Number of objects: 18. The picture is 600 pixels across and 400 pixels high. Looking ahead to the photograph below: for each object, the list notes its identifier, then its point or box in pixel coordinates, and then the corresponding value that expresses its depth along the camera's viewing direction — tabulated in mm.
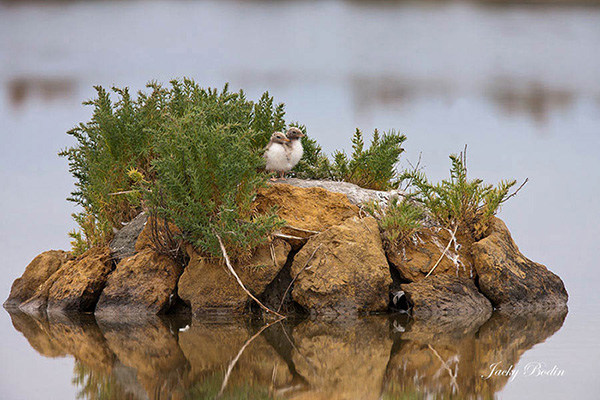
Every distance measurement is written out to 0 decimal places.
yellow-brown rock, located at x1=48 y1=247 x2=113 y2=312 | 18469
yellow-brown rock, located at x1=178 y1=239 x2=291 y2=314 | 17453
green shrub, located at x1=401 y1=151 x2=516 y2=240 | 18937
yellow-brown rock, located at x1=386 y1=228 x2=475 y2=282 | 18250
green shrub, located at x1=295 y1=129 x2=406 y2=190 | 20828
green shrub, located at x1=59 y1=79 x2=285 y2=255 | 16875
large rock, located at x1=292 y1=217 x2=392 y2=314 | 17344
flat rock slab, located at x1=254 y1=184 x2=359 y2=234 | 18422
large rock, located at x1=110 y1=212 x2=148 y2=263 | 19398
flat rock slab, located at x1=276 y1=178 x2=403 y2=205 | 19641
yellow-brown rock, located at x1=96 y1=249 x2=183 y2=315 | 17781
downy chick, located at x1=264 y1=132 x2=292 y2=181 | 18453
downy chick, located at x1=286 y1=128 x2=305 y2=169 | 18703
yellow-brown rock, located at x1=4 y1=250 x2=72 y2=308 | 20531
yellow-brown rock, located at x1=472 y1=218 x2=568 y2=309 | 18203
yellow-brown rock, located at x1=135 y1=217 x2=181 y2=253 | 17945
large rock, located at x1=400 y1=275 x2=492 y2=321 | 17250
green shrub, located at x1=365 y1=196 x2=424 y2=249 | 18156
